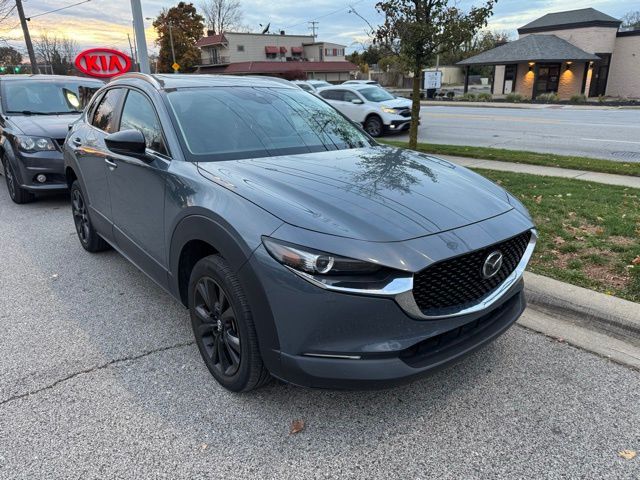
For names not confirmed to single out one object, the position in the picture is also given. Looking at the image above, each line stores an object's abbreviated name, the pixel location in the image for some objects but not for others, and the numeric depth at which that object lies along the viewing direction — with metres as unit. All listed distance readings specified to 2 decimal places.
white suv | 15.70
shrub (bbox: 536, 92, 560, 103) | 33.59
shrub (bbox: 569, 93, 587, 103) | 31.60
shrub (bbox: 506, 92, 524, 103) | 33.81
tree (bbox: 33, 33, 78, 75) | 67.88
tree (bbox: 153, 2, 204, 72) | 66.19
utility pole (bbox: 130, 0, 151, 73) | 10.26
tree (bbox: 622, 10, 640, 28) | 70.57
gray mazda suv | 2.18
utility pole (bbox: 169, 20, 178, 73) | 60.88
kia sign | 11.45
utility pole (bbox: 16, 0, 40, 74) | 25.79
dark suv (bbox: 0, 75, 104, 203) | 6.82
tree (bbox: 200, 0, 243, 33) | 78.72
